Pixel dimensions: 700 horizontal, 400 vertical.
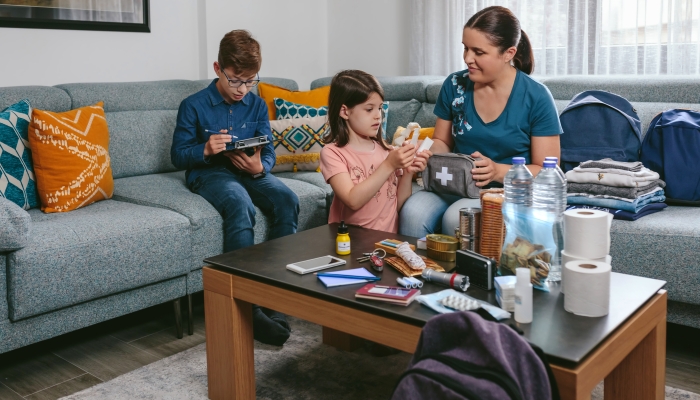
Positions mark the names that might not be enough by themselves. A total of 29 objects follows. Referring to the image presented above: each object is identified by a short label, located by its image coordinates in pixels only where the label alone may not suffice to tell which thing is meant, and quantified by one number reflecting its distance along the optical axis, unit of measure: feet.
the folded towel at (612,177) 6.98
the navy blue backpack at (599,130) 7.84
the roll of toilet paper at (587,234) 4.40
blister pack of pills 4.16
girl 6.82
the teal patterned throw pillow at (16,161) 7.32
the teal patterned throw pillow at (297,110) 10.15
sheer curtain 9.73
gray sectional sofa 6.25
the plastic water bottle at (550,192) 4.96
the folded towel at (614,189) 6.91
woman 7.02
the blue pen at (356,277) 4.96
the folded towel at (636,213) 6.78
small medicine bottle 5.61
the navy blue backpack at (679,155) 7.41
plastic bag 4.61
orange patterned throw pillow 7.48
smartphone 5.17
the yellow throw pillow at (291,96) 10.41
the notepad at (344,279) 4.87
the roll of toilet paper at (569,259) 4.47
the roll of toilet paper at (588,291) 4.10
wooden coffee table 3.82
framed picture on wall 9.37
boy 7.73
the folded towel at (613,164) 7.18
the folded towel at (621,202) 6.83
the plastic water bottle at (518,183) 5.12
